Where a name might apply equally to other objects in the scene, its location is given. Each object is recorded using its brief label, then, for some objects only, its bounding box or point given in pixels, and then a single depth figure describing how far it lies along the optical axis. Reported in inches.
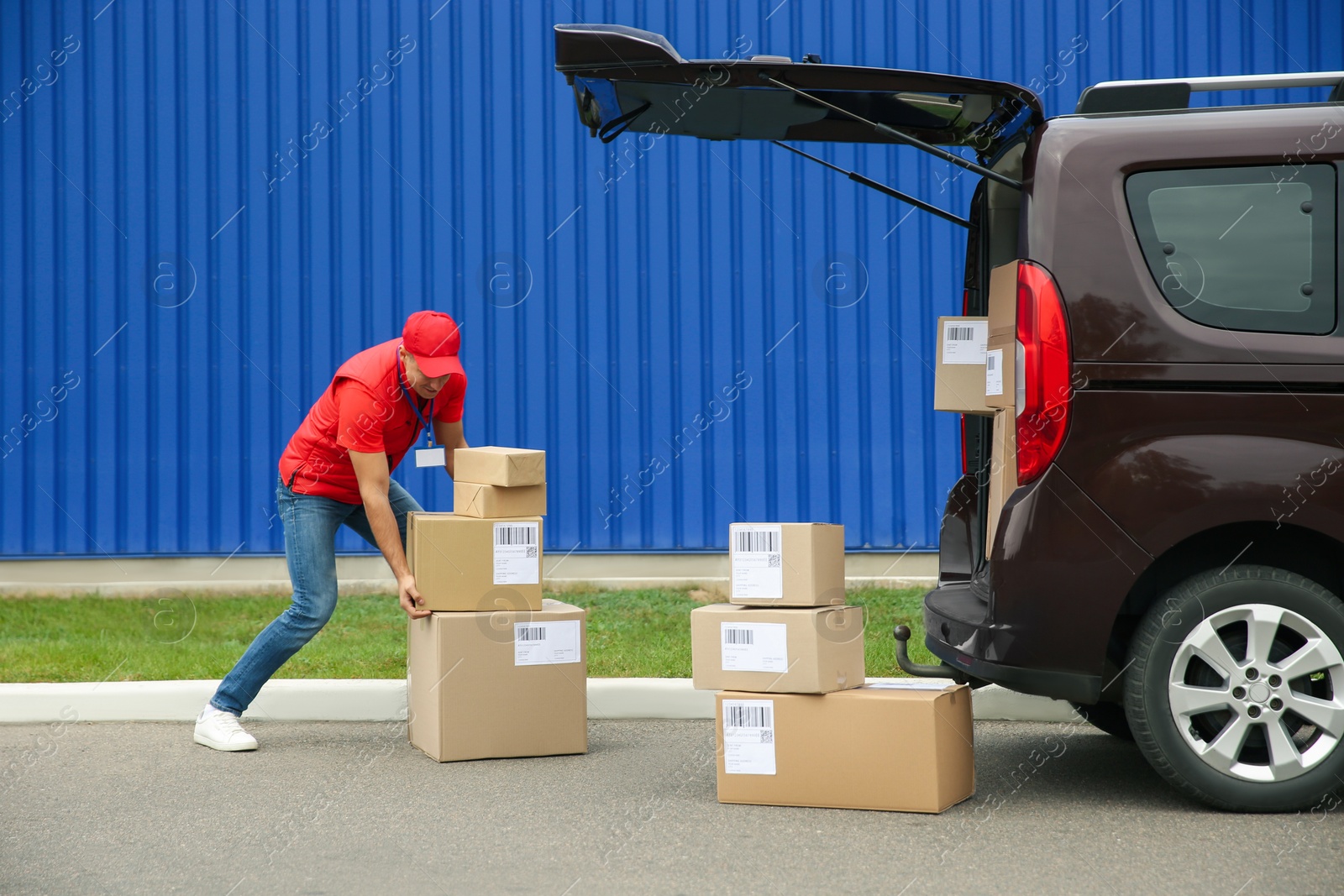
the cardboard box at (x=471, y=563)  174.6
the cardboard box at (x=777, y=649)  148.0
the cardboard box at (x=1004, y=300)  150.8
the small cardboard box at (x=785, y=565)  150.6
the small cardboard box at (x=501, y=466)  176.2
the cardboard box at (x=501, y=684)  173.0
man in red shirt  176.4
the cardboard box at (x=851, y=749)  145.2
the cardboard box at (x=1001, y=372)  150.2
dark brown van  137.6
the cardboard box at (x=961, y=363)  166.9
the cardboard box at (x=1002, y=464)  149.3
